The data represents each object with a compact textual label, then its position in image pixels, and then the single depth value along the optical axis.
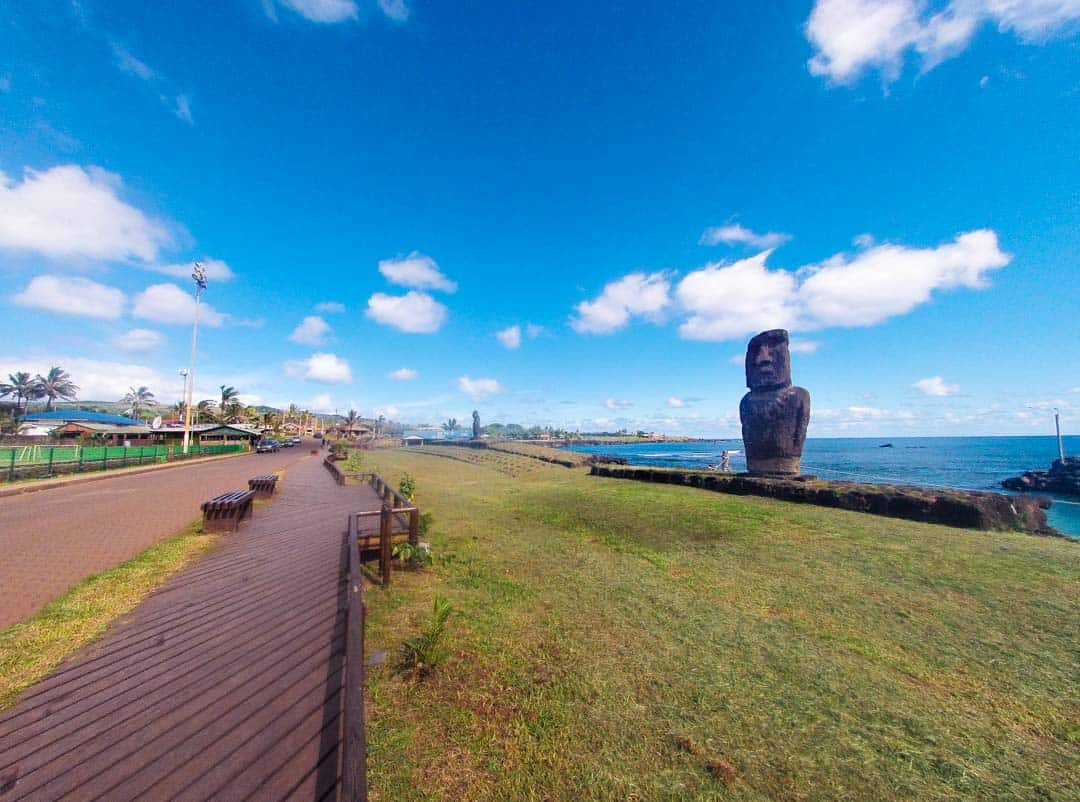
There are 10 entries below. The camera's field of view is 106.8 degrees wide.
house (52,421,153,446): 34.01
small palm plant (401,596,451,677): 4.12
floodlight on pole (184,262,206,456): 30.22
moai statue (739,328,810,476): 16.62
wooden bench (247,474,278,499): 12.32
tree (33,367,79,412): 69.19
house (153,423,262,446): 37.25
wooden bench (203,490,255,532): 8.46
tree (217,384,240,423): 66.43
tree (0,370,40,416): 67.69
